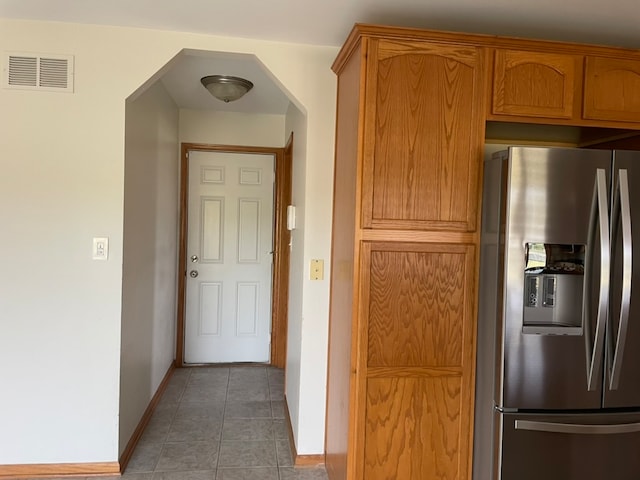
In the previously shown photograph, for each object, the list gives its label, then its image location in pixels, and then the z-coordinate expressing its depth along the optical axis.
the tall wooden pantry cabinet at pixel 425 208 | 1.80
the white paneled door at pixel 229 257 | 3.94
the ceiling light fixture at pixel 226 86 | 2.86
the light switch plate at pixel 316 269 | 2.38
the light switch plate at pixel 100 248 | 2.23
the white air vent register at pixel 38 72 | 2.15
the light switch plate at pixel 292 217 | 2.84
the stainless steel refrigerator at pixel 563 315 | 1.70
